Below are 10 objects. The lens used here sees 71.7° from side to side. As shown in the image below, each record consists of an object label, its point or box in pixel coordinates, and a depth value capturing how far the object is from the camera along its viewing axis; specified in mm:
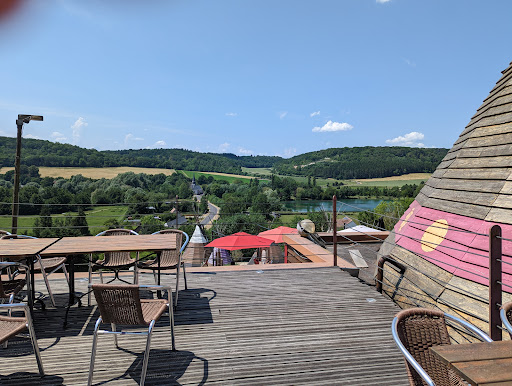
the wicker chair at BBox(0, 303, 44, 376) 2111
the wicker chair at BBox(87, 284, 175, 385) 2221
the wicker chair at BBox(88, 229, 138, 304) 3646
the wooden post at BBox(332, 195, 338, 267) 4796
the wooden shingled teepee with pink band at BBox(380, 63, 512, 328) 3852
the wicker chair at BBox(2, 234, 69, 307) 3438
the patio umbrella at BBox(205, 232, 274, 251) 7744
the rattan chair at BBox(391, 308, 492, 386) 1683
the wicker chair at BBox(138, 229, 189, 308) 3562
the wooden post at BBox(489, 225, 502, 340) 2387
